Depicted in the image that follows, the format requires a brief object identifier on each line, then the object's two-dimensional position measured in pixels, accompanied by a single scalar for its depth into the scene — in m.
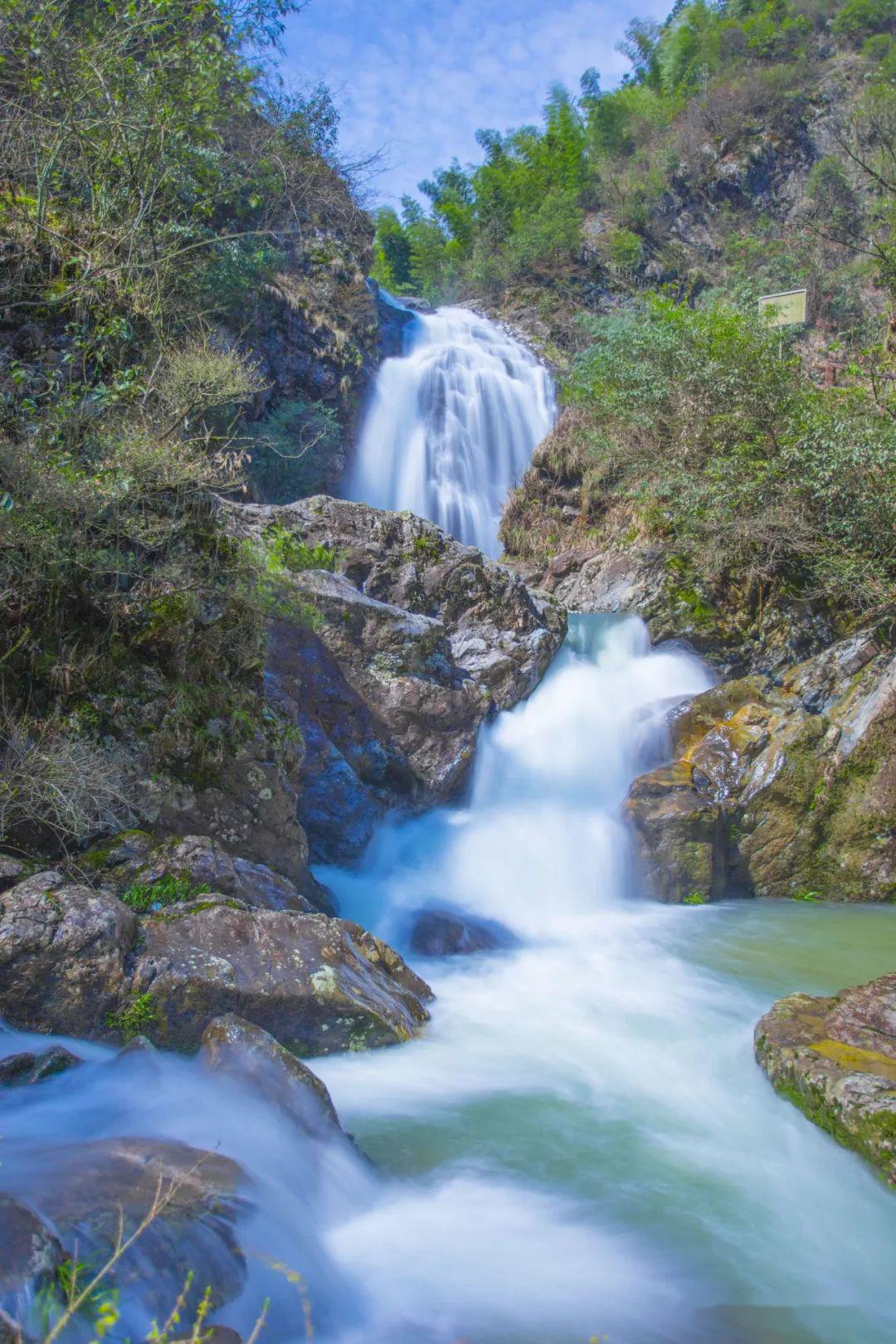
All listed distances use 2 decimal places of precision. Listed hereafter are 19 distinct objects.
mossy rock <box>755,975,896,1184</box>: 3.90
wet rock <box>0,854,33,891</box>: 4.54
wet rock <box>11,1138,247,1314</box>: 2.36
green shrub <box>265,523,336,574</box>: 8.62
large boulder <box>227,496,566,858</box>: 8.11
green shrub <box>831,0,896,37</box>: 34.16
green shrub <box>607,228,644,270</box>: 29.42
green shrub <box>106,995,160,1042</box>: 4.21
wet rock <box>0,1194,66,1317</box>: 1.91
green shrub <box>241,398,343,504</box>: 14.83
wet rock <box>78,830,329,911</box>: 5.03
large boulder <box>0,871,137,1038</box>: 4.11
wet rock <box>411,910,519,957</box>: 7.08
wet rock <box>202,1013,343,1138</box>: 3.62
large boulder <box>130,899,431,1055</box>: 4.30
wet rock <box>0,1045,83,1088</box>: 3.71
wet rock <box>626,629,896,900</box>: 8.70
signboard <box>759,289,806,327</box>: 17.38
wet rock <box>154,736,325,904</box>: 5.93
